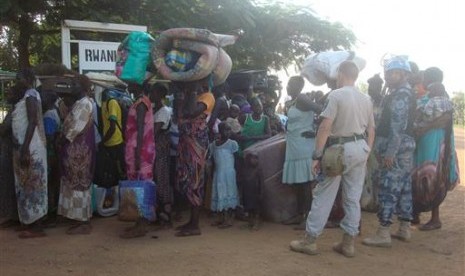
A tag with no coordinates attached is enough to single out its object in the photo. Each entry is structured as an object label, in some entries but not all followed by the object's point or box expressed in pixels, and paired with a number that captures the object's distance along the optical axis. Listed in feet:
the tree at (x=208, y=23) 28.14
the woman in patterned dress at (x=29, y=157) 15.84
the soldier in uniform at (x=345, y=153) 14.19
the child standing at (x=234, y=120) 18.57
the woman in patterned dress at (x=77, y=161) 16.26
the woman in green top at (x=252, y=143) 17.85
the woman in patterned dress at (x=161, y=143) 16.96
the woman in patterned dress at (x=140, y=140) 15.78
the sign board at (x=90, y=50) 22.93
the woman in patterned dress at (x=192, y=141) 16.12
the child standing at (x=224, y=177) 17.93
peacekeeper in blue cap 15.33
